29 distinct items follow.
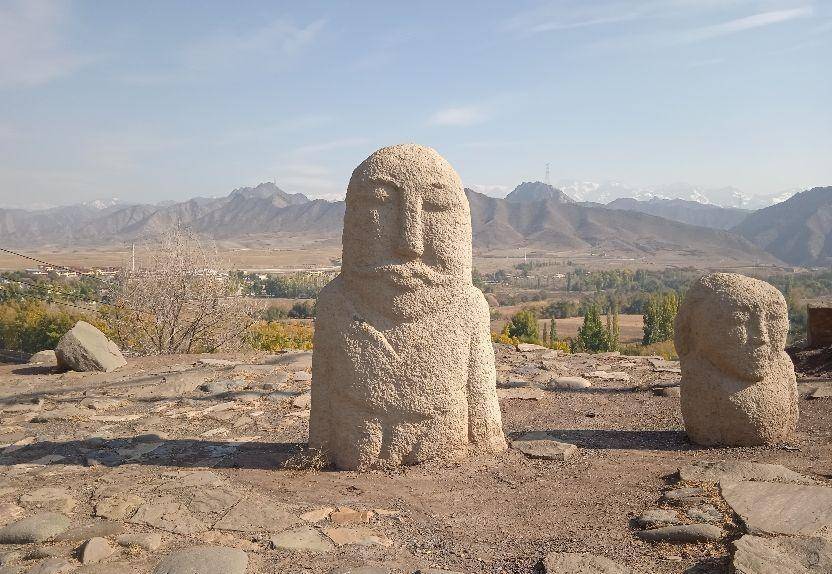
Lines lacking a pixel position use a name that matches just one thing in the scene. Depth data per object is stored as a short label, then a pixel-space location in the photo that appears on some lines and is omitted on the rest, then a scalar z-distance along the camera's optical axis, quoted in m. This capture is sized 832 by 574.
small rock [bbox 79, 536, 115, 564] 3.99
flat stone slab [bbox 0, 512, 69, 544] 4.32
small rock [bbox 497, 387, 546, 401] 9.34
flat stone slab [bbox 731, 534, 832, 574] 3.62
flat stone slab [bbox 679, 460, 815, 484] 5.35
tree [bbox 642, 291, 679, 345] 35.25
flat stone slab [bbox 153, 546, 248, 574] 3.80
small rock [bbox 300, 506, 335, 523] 4.65
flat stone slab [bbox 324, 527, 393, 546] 4.30
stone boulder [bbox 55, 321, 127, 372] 10.87
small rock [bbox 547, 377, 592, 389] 10.17
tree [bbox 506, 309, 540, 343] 31.38
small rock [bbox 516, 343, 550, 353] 14.24
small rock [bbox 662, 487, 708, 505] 4.88
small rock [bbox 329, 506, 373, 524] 4.63
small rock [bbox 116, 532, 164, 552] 4.16
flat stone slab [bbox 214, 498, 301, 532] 4.51
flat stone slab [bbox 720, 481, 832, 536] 4.34
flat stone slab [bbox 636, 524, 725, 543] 4.21
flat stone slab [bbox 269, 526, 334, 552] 4.20
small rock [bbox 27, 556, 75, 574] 3.80
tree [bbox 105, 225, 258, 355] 15.65
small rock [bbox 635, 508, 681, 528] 4.49
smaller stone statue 6.35
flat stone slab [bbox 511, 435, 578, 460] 6.23
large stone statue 5.53
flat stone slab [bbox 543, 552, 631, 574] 3.80
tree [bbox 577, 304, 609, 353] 30.14
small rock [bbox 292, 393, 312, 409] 8.77
